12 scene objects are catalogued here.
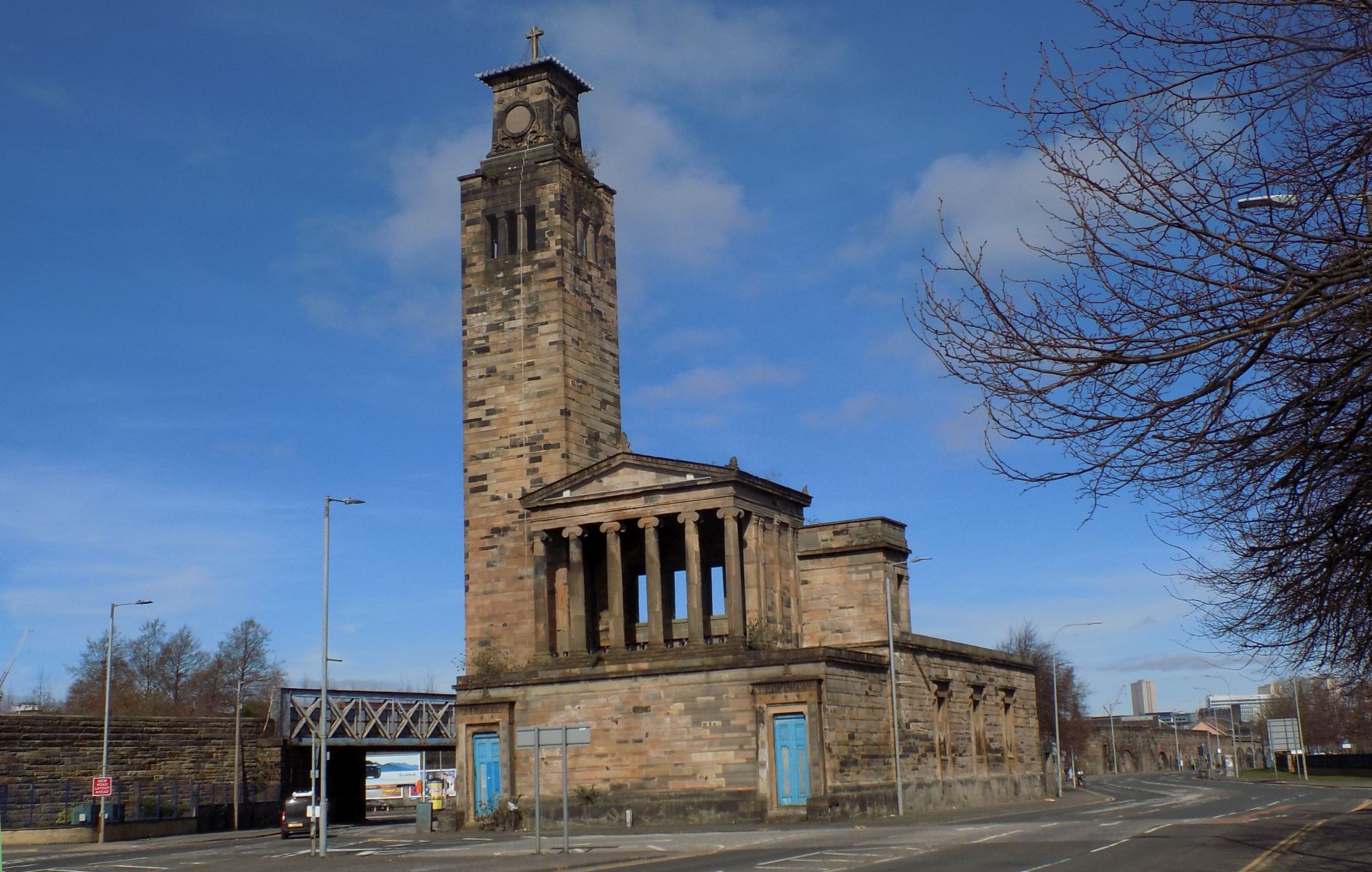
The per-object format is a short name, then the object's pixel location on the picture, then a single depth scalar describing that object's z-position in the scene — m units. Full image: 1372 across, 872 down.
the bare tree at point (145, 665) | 95.12
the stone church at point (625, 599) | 43.72
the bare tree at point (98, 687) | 84.62
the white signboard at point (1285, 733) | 82.25
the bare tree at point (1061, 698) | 104.31
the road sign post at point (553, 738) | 30.12
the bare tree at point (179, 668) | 95.88
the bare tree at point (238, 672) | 97.44
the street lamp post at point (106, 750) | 47.24
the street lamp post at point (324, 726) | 33.22
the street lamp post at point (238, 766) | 59.12
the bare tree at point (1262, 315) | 8.76
